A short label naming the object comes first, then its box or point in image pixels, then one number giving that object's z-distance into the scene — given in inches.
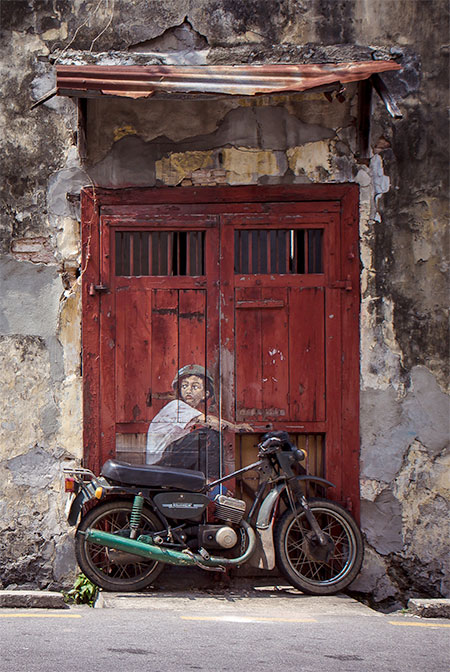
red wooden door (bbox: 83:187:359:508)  240.4
